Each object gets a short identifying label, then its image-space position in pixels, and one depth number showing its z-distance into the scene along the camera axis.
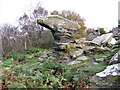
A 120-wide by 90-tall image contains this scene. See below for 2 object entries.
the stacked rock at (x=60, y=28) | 6.43
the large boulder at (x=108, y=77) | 3.64
